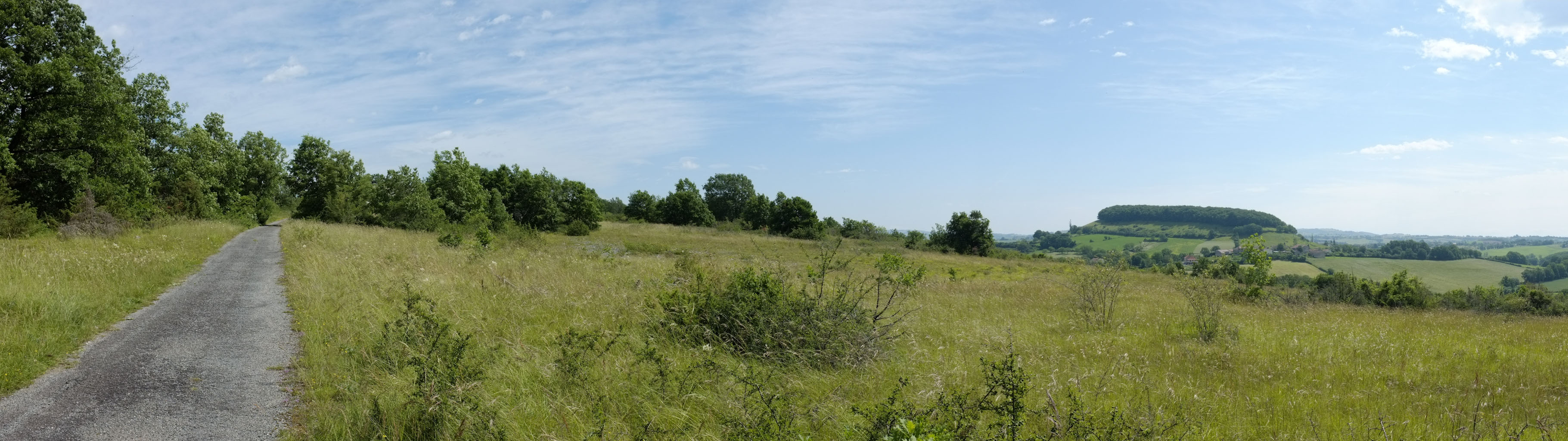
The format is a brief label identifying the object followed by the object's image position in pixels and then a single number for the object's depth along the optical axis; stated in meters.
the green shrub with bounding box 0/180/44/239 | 19.11
